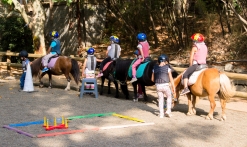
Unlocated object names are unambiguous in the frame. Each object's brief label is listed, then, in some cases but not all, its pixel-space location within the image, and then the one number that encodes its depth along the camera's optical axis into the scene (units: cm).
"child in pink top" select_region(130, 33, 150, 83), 1147
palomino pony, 900
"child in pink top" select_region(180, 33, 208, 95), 951
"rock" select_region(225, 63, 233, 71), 1479
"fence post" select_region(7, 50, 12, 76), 1914
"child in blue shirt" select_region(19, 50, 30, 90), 1325
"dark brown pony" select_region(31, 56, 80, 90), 1326
